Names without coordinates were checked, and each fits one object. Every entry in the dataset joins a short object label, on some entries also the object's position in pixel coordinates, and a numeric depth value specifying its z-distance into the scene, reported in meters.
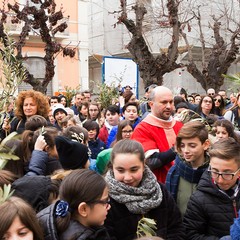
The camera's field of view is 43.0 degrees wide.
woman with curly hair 3.94
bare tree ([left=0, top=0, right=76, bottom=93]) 8.29
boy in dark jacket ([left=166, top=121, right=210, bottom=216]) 2.39
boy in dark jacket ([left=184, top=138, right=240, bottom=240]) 2.03
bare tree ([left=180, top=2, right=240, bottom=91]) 12.10
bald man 2.71
